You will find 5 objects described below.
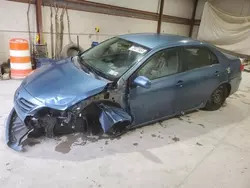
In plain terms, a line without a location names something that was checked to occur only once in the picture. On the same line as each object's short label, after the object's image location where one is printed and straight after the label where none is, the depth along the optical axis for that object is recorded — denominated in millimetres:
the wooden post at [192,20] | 9917
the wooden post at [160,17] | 7950
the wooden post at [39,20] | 4881
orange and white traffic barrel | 4289
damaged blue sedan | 2113
